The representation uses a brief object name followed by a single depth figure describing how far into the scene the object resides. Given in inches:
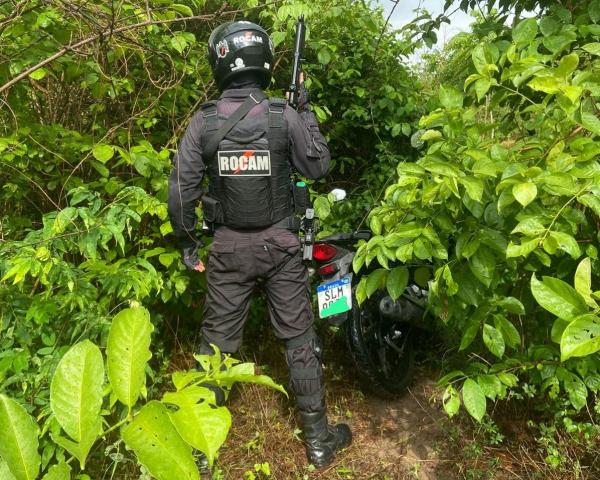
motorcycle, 110.9
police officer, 101.1
